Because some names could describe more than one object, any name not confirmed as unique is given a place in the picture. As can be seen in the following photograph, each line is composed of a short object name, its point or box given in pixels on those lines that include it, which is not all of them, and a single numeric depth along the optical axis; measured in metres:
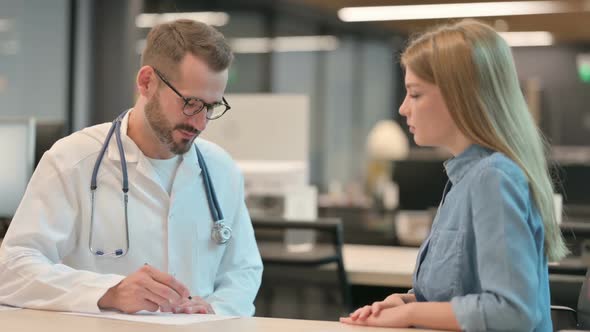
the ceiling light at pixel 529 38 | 13.09
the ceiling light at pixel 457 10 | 9.46
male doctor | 2.33
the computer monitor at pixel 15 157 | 3.51
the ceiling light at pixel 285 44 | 11.77
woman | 1.66
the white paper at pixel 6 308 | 2.17
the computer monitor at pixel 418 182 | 7.32
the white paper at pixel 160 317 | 1.96
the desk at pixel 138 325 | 1.85
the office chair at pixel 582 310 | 2.47
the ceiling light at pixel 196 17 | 10.06
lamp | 10.74
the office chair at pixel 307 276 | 3.95
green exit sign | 14.75
